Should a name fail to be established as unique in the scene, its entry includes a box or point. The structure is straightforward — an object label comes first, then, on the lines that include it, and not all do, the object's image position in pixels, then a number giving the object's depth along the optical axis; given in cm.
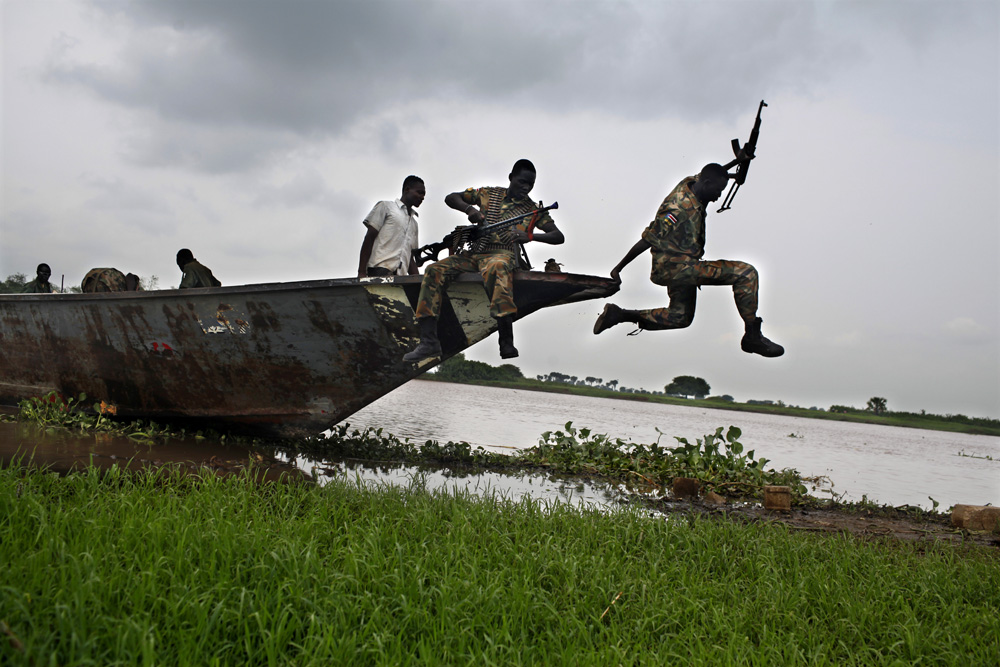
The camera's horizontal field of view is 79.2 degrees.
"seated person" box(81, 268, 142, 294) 760
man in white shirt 590
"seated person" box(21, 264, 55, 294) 1030
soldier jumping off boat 410
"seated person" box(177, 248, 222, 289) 732
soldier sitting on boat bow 475
